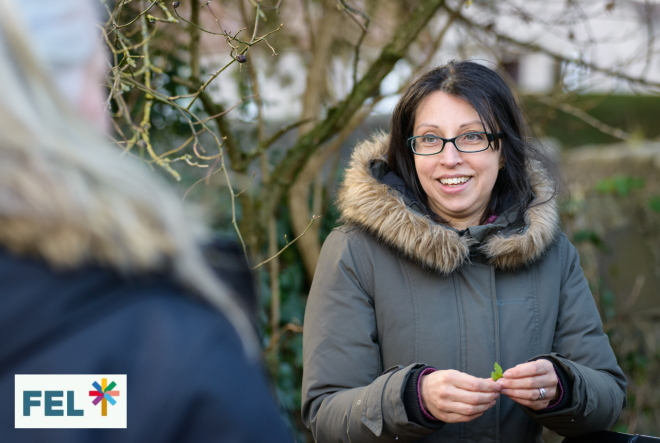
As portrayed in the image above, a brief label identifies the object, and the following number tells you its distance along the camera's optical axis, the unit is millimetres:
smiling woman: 1609
